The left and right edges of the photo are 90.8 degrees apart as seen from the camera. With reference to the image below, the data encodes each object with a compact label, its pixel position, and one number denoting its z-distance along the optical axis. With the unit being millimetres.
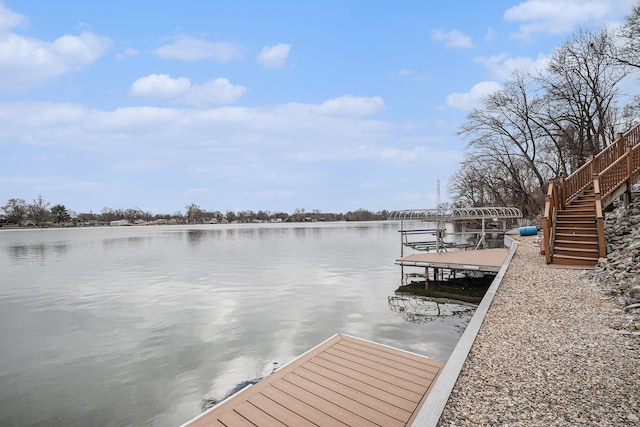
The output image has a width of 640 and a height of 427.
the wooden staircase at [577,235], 8938
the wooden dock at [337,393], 2879
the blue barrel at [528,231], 18938
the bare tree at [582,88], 19734
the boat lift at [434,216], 13591
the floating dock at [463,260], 9984
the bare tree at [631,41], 16620
